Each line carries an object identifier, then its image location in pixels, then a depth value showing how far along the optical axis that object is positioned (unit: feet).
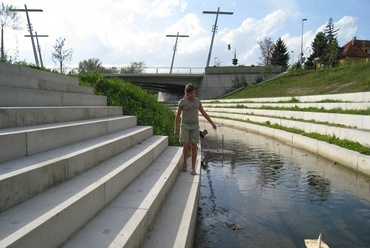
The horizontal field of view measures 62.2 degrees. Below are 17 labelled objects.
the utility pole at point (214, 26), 130.75
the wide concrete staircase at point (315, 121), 29.30
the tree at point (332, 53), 125.49
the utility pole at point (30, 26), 98.99
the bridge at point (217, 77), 160.45
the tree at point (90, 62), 217.07
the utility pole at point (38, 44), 125.82
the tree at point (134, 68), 188.01
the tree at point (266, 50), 251.19
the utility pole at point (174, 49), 198.63
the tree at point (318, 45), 197.98
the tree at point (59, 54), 86.78
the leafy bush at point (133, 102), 32.35
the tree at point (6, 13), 44.98
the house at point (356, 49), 262.26
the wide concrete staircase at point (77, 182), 8.92
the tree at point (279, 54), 239.91
